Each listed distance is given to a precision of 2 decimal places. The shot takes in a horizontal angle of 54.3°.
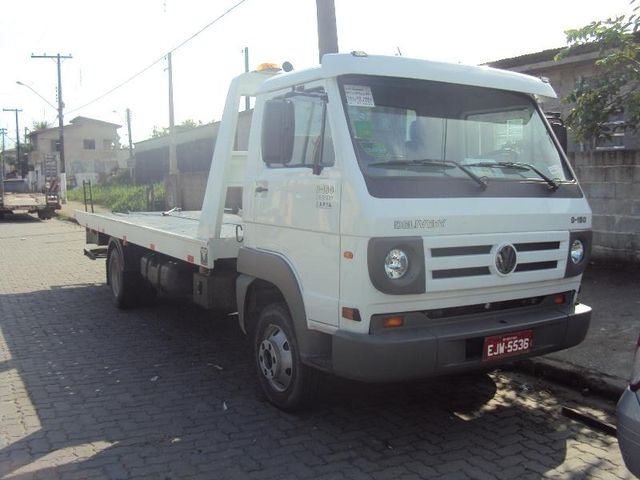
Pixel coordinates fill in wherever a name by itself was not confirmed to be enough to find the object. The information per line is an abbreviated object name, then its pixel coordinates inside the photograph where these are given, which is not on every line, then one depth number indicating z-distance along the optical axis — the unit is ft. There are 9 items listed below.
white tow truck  12.25
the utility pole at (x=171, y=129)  84.53
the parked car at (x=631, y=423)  9.68
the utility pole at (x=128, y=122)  154.89
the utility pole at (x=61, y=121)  113.60
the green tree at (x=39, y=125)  291.26
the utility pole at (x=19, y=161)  215.51
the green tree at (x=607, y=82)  23.80
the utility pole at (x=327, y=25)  30.07
